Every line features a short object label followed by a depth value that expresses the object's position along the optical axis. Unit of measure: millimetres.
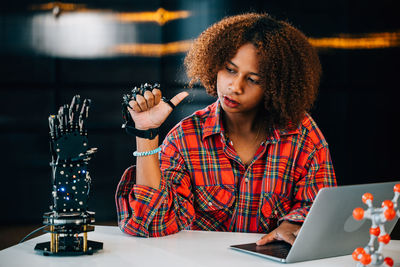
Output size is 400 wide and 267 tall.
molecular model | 910
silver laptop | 1052
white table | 1137
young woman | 1669
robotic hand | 1167
